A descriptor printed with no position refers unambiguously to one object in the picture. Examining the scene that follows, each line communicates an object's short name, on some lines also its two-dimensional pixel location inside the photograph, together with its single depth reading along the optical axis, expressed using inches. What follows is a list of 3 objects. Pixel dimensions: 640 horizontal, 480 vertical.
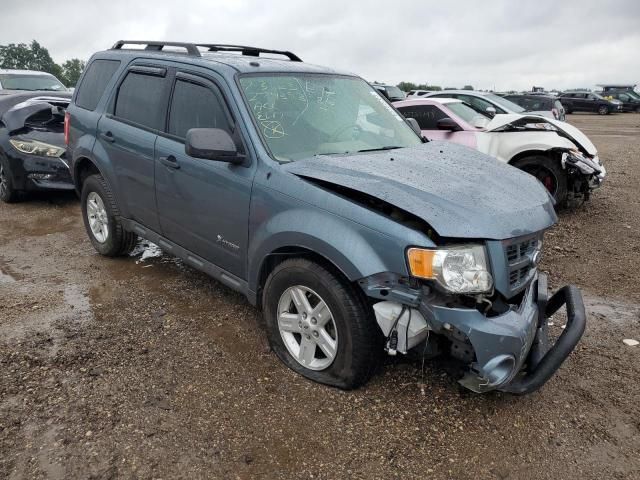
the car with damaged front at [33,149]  278.7
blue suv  102.6
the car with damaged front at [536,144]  277.7
